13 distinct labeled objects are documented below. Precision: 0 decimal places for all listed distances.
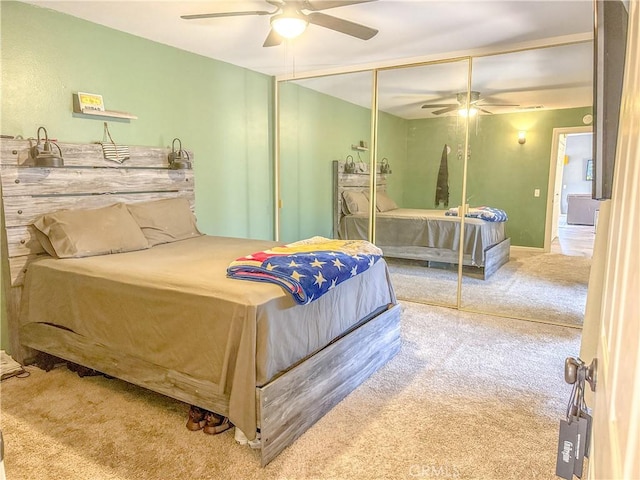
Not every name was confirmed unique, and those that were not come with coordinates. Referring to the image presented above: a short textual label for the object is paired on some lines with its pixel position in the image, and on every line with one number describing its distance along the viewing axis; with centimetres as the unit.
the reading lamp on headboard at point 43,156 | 279
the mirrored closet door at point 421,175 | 435
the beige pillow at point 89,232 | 281
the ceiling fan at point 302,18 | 255
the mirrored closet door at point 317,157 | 492
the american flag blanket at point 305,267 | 213
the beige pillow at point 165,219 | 339
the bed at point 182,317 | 198
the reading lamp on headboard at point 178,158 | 376
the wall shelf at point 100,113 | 316
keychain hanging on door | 92
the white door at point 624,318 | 49
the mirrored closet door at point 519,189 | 420
